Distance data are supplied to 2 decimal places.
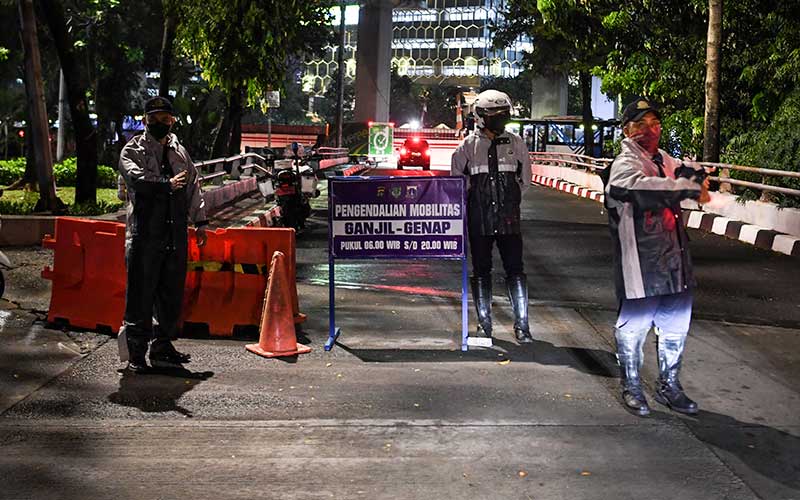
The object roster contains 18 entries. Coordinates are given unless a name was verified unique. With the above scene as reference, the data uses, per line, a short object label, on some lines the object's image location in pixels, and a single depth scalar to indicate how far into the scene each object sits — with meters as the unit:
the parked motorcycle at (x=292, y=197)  18.41
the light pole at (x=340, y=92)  56.21
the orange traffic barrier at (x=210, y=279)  9.14
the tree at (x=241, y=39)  19.75
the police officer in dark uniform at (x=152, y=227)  7.77
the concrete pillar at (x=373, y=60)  79.75
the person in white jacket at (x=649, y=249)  6.54
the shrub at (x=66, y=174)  27.22
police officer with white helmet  8.65
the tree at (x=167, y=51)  23.11
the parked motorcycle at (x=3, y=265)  10.49
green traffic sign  57.50
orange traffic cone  8.41
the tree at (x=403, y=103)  130.38
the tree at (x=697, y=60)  26.91
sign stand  8.61
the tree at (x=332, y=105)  137.15
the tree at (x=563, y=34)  26.92
